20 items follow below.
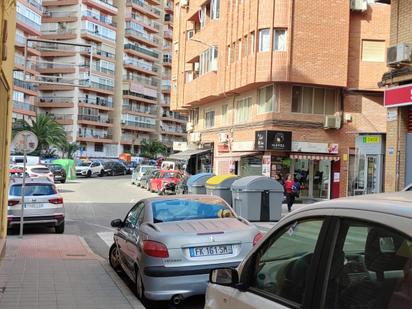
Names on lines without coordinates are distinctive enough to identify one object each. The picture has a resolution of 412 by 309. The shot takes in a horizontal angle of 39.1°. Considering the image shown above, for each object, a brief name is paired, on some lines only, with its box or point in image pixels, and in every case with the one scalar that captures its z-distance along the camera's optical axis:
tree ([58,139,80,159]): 82.16
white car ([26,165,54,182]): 35.75
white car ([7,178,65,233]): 15.81
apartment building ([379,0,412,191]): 15.96
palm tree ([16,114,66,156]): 75.31
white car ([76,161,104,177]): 59.59
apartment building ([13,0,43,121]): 74.19
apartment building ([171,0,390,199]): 31.33
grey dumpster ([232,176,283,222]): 19.31
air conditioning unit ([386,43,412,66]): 15.59
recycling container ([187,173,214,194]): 25.39
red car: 34.04
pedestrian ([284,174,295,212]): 23.69
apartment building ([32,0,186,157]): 90.25
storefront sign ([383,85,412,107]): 15.66
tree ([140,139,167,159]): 105.72
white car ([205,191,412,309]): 2.34
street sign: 14.54
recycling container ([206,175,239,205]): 21.88
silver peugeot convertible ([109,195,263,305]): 7.03
